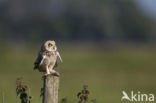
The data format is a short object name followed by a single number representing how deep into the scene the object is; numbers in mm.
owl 14934
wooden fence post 14242
